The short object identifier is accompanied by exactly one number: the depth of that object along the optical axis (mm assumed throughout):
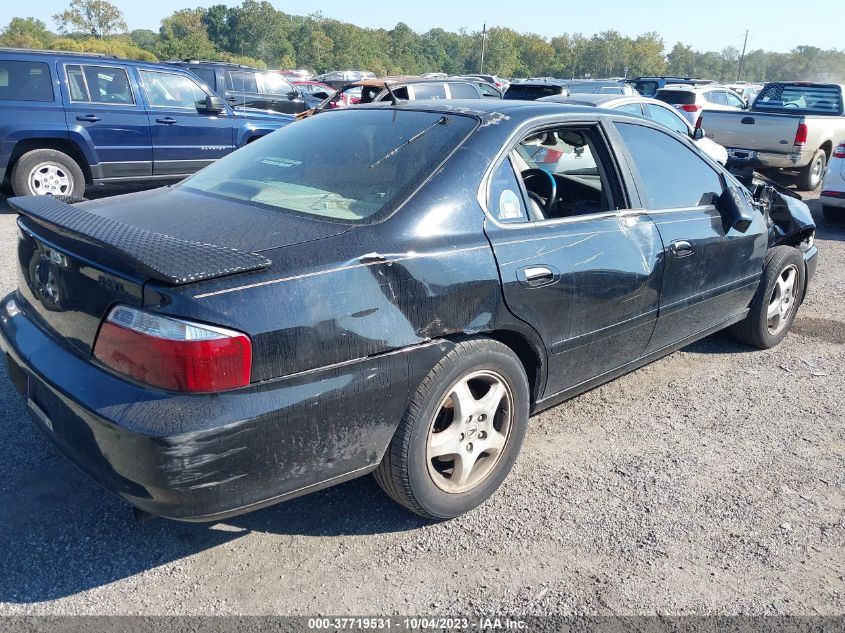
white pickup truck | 11203
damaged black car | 2240
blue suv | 8289
